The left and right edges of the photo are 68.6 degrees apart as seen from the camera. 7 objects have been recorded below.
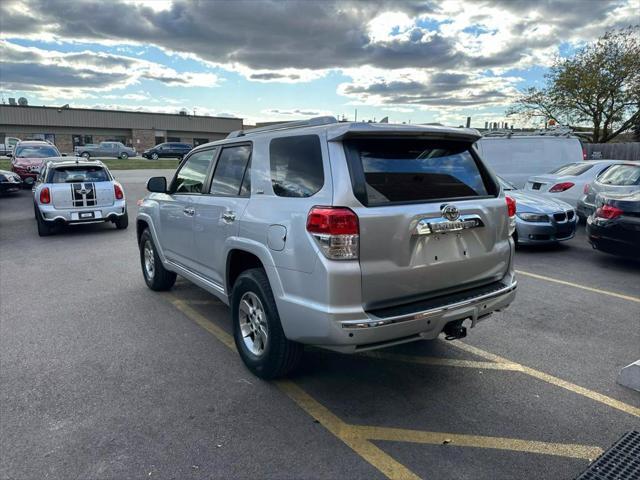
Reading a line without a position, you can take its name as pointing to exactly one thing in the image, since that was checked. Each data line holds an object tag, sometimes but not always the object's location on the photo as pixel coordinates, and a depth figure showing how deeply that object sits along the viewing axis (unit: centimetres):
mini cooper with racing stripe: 979
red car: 1817
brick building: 5278
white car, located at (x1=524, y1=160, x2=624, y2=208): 1020
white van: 1240
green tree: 2342
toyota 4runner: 287
